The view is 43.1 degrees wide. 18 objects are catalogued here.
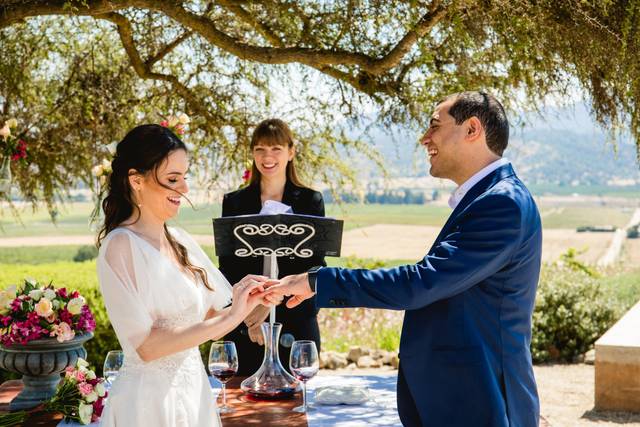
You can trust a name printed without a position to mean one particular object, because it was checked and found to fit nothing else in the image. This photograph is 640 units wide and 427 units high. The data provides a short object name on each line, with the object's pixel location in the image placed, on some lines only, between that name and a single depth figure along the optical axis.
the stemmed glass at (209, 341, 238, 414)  3.12
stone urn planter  3.80
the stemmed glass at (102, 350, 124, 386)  3.22
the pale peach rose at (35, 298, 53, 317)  3.75
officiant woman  4.23
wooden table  3.18
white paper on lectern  4.14
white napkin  3.46
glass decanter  3.49
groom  2.54
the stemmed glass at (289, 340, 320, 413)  3.15
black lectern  3.37
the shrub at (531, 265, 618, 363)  9.14
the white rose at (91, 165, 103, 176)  4.96
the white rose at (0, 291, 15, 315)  3.80
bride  2.56
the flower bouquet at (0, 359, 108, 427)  3.34
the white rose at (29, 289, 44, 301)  3.85
